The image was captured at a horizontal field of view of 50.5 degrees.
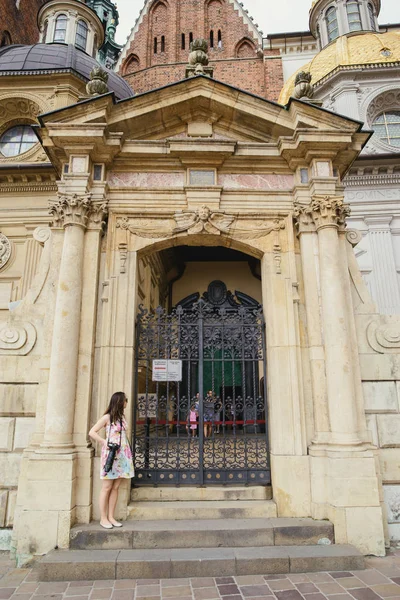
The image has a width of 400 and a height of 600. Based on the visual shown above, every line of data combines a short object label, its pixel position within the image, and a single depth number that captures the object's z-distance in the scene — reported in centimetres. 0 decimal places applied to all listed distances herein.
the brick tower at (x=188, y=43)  2480
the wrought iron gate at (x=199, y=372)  600
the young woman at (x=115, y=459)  516
